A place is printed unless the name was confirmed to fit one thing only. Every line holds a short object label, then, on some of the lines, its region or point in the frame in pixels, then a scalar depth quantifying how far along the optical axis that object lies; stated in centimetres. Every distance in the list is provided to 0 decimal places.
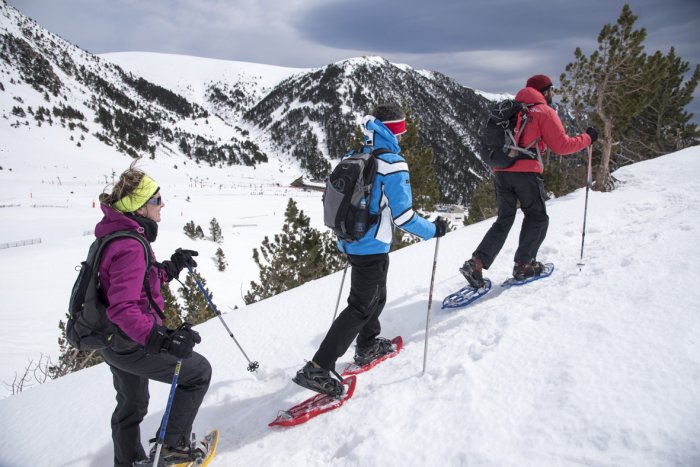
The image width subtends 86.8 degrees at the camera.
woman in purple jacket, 216
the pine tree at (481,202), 2478
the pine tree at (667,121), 1941
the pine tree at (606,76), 988
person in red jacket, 384
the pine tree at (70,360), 771
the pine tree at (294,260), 1576
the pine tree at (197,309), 1400
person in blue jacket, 284
